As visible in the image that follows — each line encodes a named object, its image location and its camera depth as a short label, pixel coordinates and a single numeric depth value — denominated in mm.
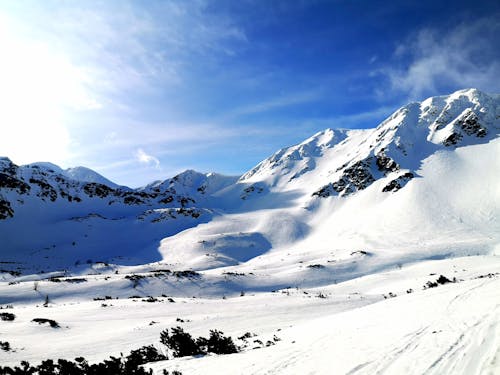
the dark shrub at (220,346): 10375
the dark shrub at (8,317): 17719
